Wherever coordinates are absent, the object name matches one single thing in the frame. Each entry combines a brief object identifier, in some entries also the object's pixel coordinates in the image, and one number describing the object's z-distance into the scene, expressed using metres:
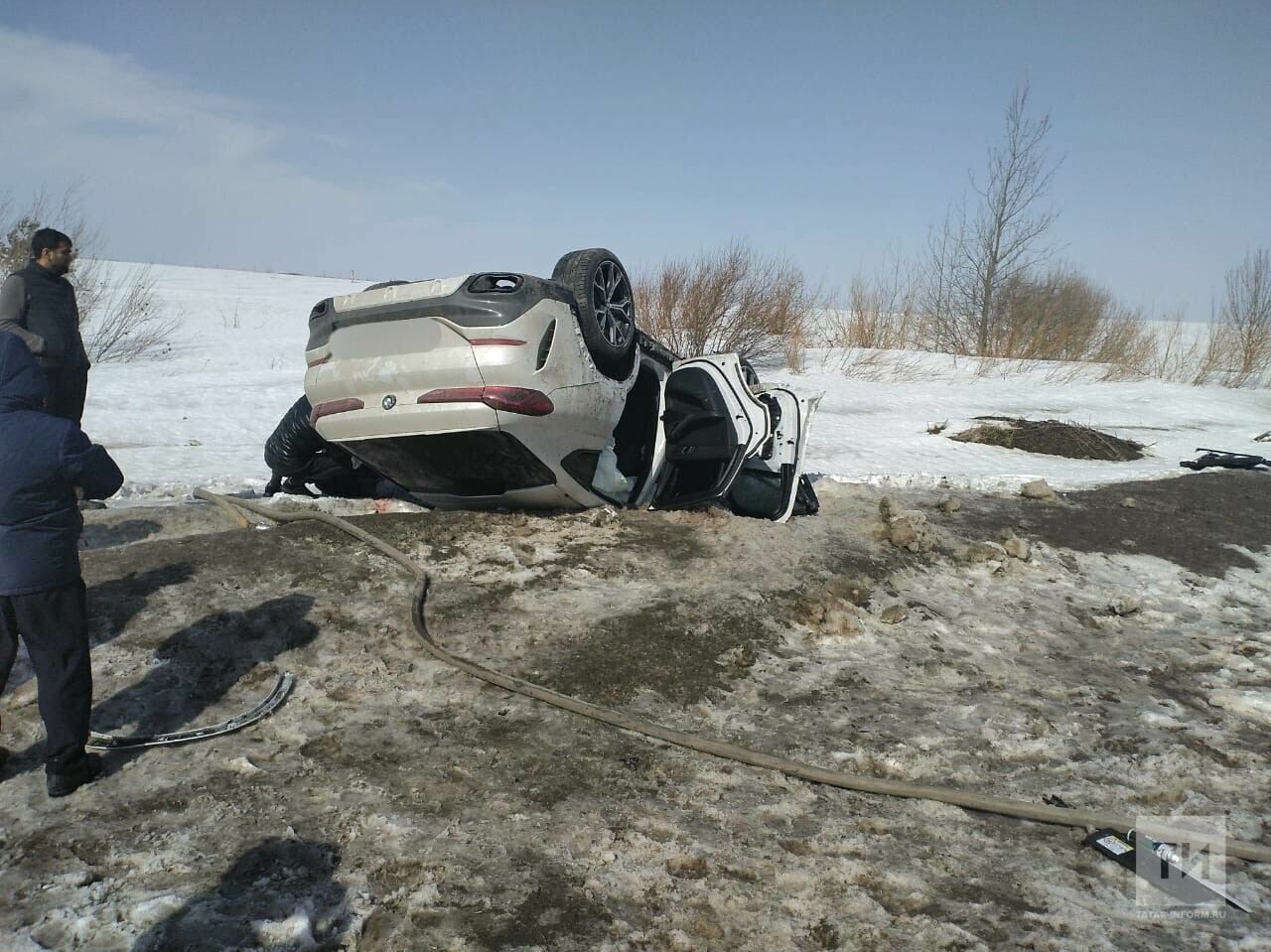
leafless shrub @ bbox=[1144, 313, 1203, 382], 20.88
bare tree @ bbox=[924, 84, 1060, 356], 23.30
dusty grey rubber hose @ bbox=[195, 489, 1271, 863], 2.87
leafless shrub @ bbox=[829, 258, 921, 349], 21.06
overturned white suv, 4.89
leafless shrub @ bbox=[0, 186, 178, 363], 13.99
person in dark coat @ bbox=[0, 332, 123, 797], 2.79
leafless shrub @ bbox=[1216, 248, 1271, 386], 20.55
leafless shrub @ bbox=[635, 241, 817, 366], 17.55
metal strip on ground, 3.14
